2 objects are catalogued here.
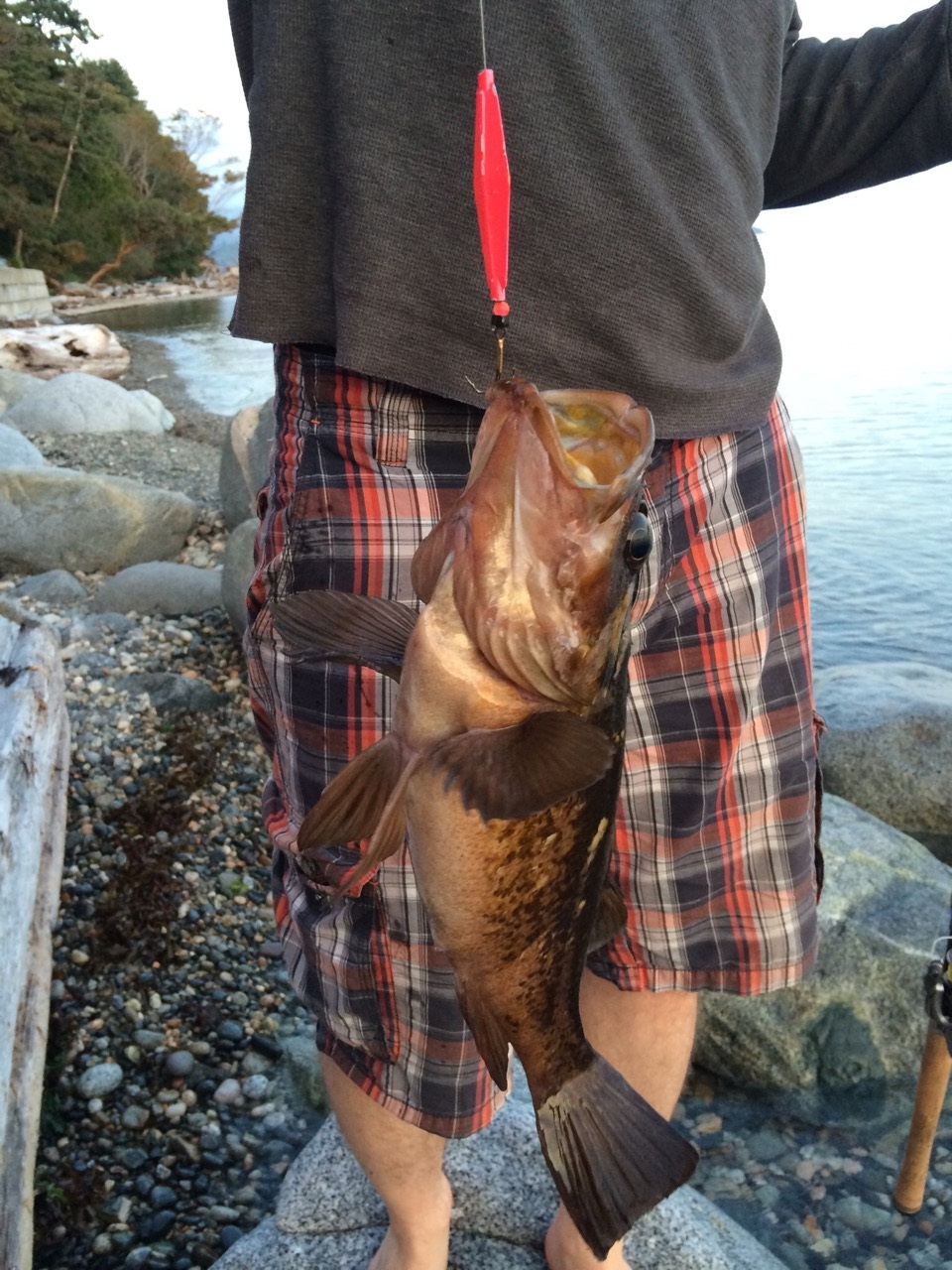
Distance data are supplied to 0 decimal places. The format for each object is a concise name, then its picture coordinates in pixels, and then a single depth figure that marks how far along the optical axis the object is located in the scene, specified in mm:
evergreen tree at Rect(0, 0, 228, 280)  47250
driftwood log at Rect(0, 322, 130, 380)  24438
